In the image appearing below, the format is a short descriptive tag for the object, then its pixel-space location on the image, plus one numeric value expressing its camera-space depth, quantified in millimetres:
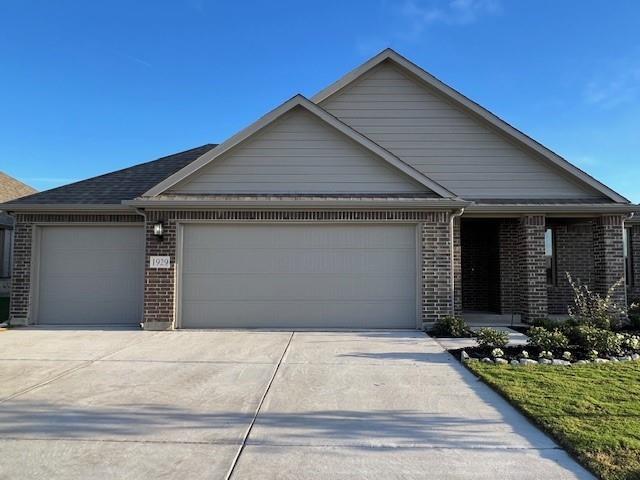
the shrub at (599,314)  9094
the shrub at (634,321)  10852
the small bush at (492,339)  7805
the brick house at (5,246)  19938
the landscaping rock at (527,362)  7004
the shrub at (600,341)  7652
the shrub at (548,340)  7555
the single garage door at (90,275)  11039
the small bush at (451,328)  9453
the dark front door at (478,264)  13375
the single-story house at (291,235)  10281
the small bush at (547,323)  9816
